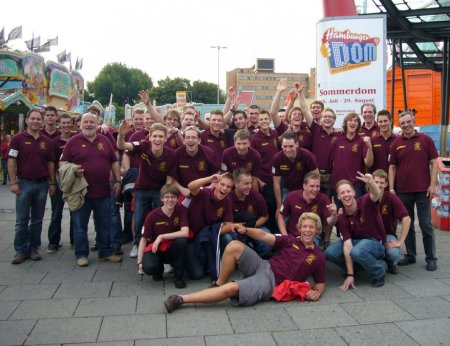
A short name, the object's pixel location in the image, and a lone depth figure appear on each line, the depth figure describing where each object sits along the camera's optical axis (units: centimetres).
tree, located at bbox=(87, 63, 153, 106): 7294
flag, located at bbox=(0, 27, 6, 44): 2951
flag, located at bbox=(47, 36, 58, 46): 3238
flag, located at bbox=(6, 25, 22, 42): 2991
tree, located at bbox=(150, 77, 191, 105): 7250
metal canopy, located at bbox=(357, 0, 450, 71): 1300
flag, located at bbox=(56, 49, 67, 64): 3662
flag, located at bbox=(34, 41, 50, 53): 3184
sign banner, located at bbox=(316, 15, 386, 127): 862
